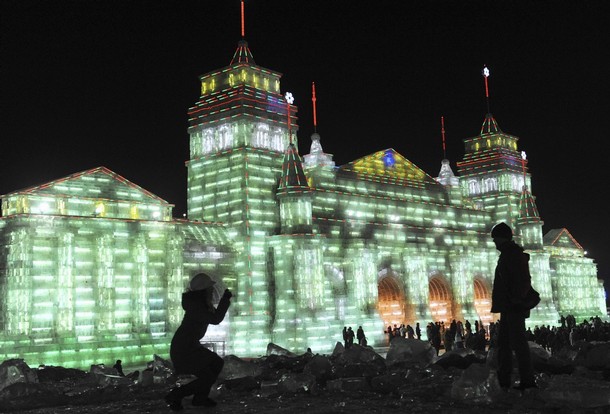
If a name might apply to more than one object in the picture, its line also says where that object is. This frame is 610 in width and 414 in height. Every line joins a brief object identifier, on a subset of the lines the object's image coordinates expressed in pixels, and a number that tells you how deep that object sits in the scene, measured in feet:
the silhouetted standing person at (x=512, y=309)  32.09
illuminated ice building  118.01
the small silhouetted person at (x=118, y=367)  66.06
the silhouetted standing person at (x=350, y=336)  128.08
